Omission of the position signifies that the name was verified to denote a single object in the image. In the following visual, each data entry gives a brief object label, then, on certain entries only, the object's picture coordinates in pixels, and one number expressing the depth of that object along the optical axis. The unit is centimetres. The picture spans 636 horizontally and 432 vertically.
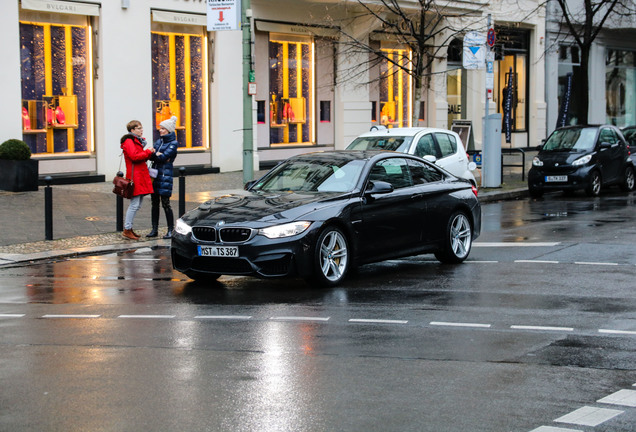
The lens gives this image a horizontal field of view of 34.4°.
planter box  2039
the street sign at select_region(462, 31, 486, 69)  2467
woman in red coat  1520
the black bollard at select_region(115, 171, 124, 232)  1606
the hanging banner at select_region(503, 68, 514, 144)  3838
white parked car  1867
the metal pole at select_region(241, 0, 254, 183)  1883
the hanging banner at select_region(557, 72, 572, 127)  3669
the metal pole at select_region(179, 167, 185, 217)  1694
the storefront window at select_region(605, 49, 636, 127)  4497
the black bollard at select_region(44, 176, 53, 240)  1489
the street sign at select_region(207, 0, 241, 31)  1844
